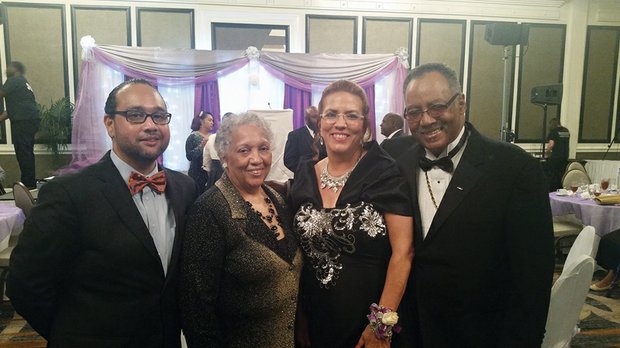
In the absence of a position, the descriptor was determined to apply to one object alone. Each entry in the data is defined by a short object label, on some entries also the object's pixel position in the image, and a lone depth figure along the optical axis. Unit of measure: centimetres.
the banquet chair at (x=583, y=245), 191
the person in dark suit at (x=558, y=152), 690
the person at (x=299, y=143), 457
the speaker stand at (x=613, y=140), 793
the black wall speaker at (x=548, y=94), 615
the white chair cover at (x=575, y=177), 518
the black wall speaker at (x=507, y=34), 570
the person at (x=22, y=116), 595
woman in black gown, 148
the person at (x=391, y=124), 457
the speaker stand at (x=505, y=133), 582
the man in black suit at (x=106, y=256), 129
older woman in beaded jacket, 140
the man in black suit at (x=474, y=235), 136
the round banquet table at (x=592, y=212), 379
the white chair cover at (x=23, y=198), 336
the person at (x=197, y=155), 521
